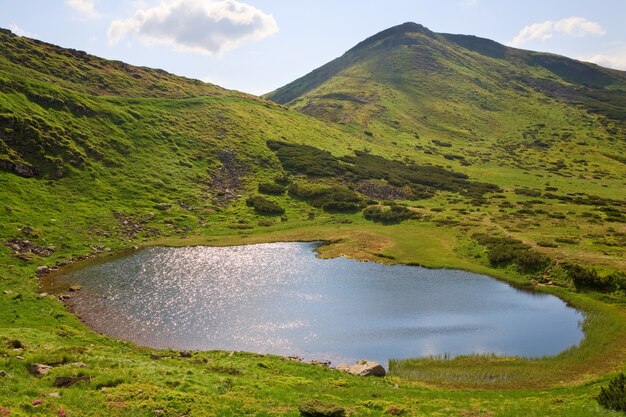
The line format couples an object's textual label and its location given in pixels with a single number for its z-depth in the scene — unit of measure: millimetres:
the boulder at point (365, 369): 33469
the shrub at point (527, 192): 117312
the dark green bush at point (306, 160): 118294
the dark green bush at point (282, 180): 110156
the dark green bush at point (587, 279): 52969
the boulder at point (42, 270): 54094
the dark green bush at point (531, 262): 60406
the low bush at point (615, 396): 22234
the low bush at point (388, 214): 90562
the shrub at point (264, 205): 93625
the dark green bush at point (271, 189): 103875
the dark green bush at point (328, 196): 97688
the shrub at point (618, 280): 51750
